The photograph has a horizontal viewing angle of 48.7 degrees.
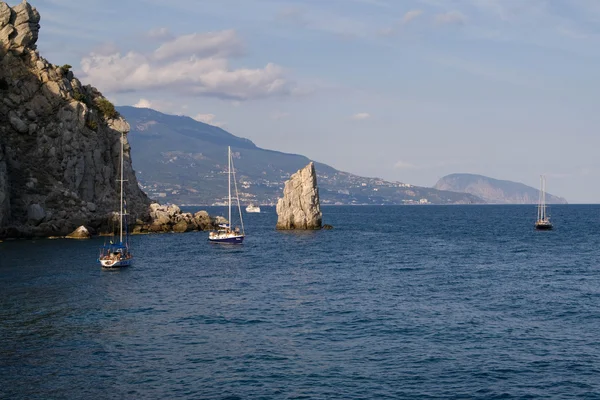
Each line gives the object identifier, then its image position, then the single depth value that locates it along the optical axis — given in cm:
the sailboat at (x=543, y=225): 16625
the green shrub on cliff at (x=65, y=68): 15418
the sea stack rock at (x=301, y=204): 15288
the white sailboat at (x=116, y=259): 8594
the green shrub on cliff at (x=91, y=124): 15112
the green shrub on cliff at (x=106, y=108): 16412
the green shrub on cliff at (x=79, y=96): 15220
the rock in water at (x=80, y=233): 12989
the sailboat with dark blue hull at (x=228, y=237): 12469
